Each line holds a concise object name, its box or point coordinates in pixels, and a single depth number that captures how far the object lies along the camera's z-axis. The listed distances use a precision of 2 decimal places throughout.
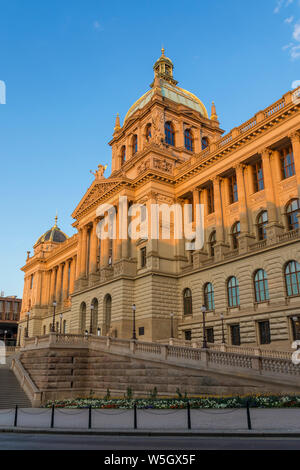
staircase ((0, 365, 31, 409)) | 30.23
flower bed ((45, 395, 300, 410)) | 20.38
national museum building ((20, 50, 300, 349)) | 36.25
